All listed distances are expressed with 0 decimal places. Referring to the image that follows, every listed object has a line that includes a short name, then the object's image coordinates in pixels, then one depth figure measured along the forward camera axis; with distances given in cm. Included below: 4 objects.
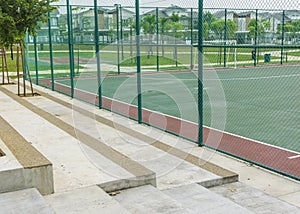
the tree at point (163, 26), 2325
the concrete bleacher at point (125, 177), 462
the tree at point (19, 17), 1199
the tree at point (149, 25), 2173
